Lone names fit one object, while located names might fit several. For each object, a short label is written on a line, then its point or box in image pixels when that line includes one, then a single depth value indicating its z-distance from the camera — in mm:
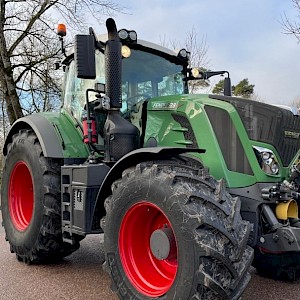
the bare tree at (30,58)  11611
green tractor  2114
